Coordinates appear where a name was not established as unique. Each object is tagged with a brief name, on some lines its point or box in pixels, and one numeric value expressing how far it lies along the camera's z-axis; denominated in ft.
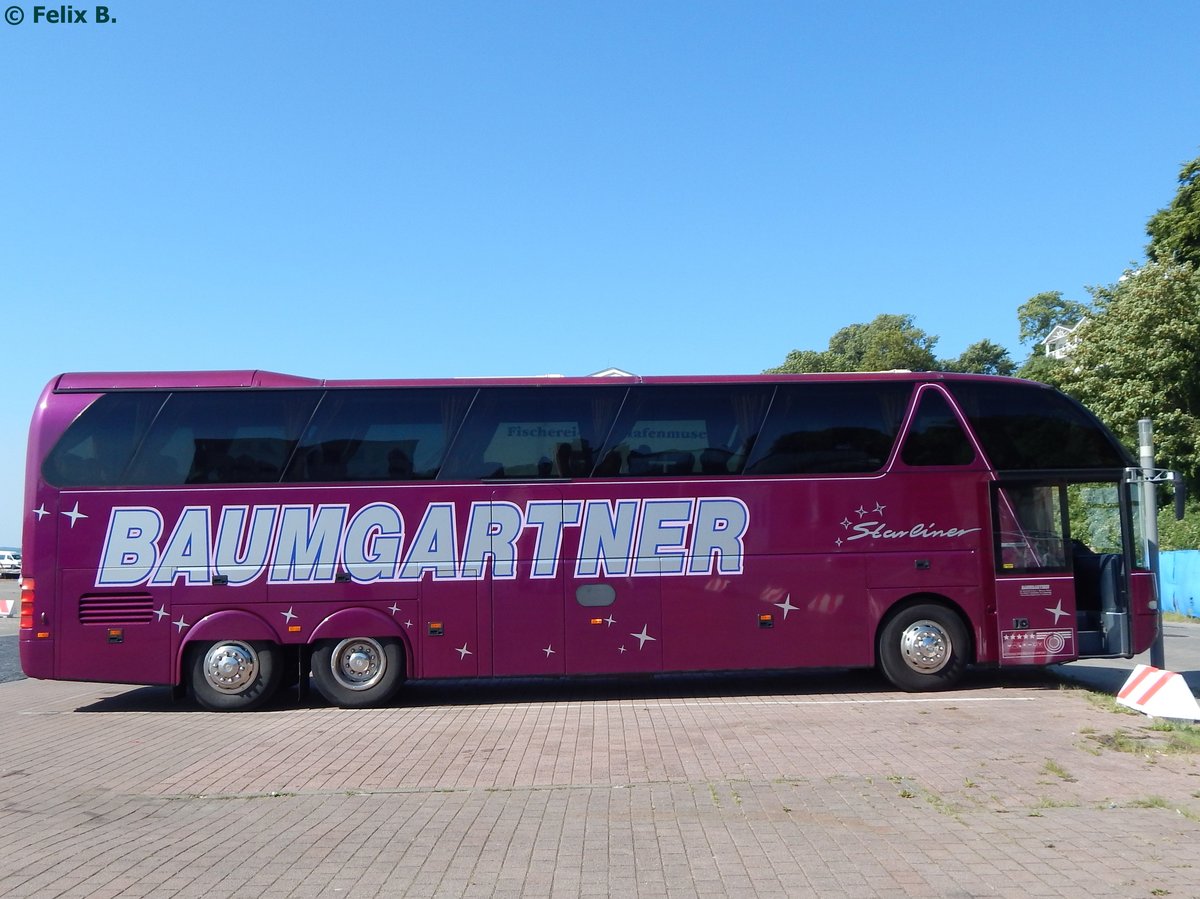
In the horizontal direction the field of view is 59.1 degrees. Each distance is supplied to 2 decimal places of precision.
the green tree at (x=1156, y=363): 113.29
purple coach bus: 38.14
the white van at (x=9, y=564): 199.72
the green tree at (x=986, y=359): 233.35
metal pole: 37.81
